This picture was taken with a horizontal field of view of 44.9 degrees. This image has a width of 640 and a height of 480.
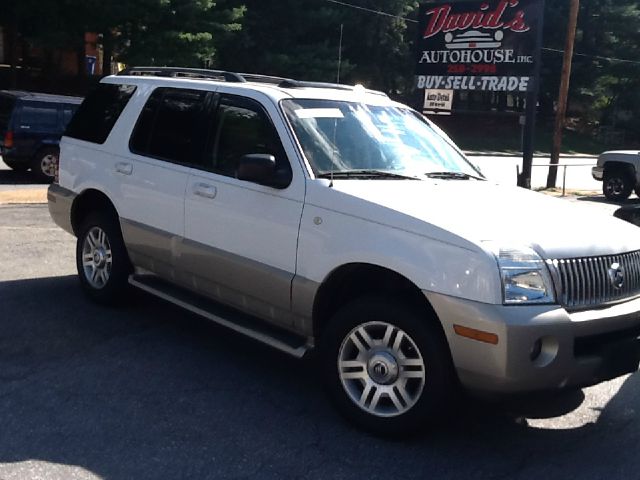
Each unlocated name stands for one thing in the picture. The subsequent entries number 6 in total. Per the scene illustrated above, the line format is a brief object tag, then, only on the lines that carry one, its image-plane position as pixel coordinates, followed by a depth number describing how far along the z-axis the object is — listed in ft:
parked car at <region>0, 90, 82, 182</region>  48.96
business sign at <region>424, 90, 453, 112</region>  72.33
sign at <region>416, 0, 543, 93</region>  72.69
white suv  12.48
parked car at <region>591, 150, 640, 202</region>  60.75
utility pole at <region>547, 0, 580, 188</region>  69.44
